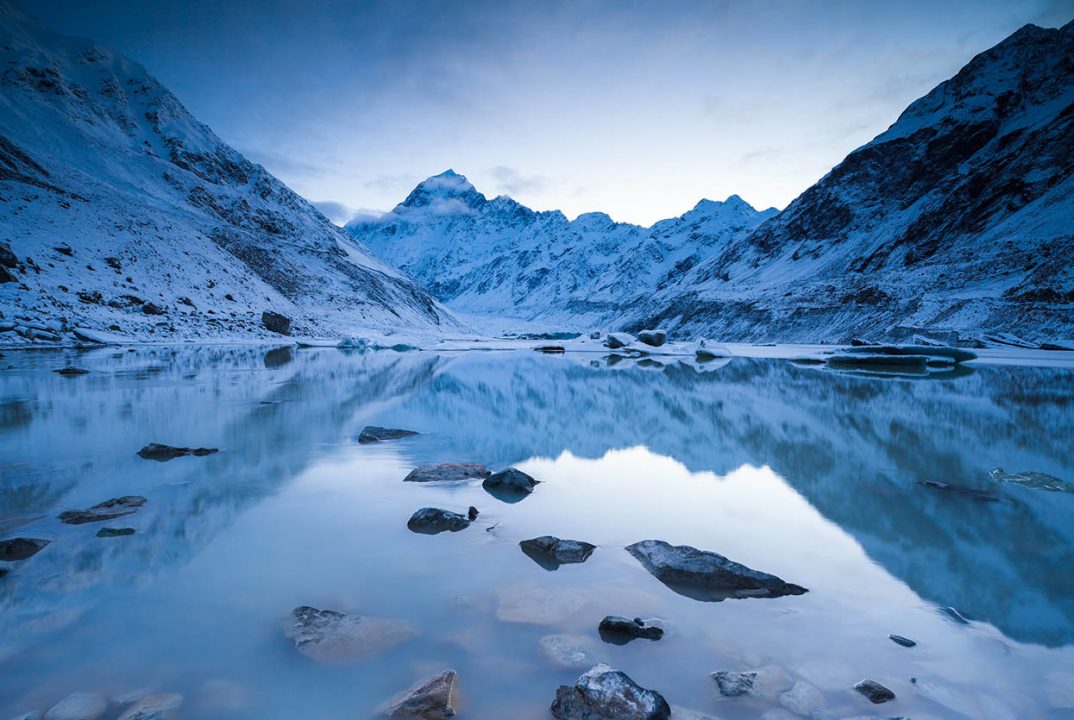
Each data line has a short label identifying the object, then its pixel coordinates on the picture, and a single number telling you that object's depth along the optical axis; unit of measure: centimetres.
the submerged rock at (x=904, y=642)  347
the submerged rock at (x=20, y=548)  453
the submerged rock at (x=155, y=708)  264
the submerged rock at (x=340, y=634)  328
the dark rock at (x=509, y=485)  695
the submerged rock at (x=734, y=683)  296
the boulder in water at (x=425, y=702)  272
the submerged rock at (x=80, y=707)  263
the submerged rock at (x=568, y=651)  324
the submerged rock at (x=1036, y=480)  682
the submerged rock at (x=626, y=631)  353
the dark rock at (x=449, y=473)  754
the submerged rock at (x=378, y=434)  1010
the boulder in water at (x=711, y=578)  422
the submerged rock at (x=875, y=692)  292
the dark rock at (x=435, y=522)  550
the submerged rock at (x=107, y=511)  549
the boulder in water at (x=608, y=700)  268
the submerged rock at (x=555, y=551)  477
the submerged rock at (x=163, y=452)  820
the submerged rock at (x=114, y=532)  507
